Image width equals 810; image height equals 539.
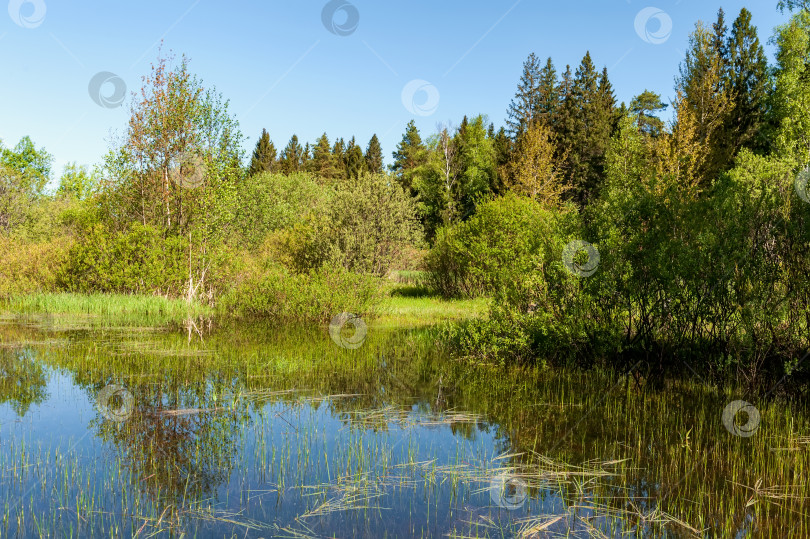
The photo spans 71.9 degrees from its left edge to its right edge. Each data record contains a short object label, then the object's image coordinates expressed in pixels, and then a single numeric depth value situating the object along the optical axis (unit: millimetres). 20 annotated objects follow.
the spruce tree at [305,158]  90838
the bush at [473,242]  25594
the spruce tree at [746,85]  40500
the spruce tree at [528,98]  60656
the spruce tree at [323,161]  87288
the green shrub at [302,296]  20031
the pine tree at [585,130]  53688
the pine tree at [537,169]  46000
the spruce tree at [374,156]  87238
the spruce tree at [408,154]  77625
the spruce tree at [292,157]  86688
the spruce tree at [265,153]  87700
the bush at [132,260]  22812
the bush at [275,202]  40950
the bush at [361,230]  27391
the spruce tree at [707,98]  37031
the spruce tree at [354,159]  82525
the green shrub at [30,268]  24109
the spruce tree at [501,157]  55628
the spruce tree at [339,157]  87188
